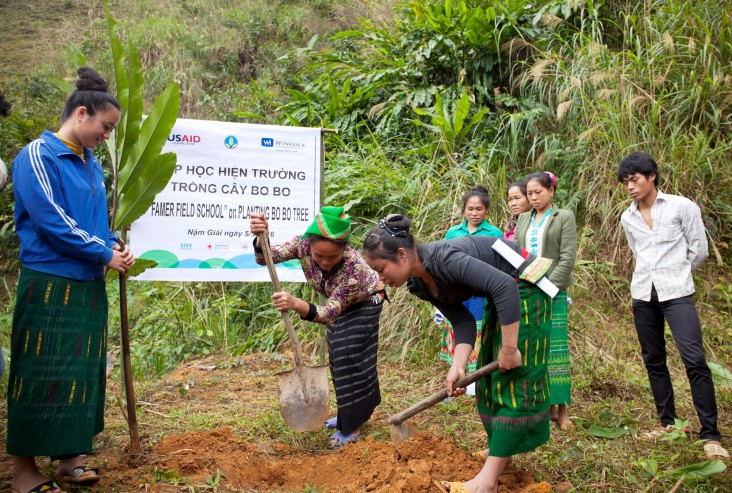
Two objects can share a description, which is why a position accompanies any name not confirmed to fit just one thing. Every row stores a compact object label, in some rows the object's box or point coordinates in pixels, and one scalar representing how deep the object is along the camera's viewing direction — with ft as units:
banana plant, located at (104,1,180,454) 10.40
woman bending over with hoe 8.41
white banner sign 13.99
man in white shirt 11.51
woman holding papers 12.78
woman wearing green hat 11.44
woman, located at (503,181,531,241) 14.96
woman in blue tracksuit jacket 8.67
